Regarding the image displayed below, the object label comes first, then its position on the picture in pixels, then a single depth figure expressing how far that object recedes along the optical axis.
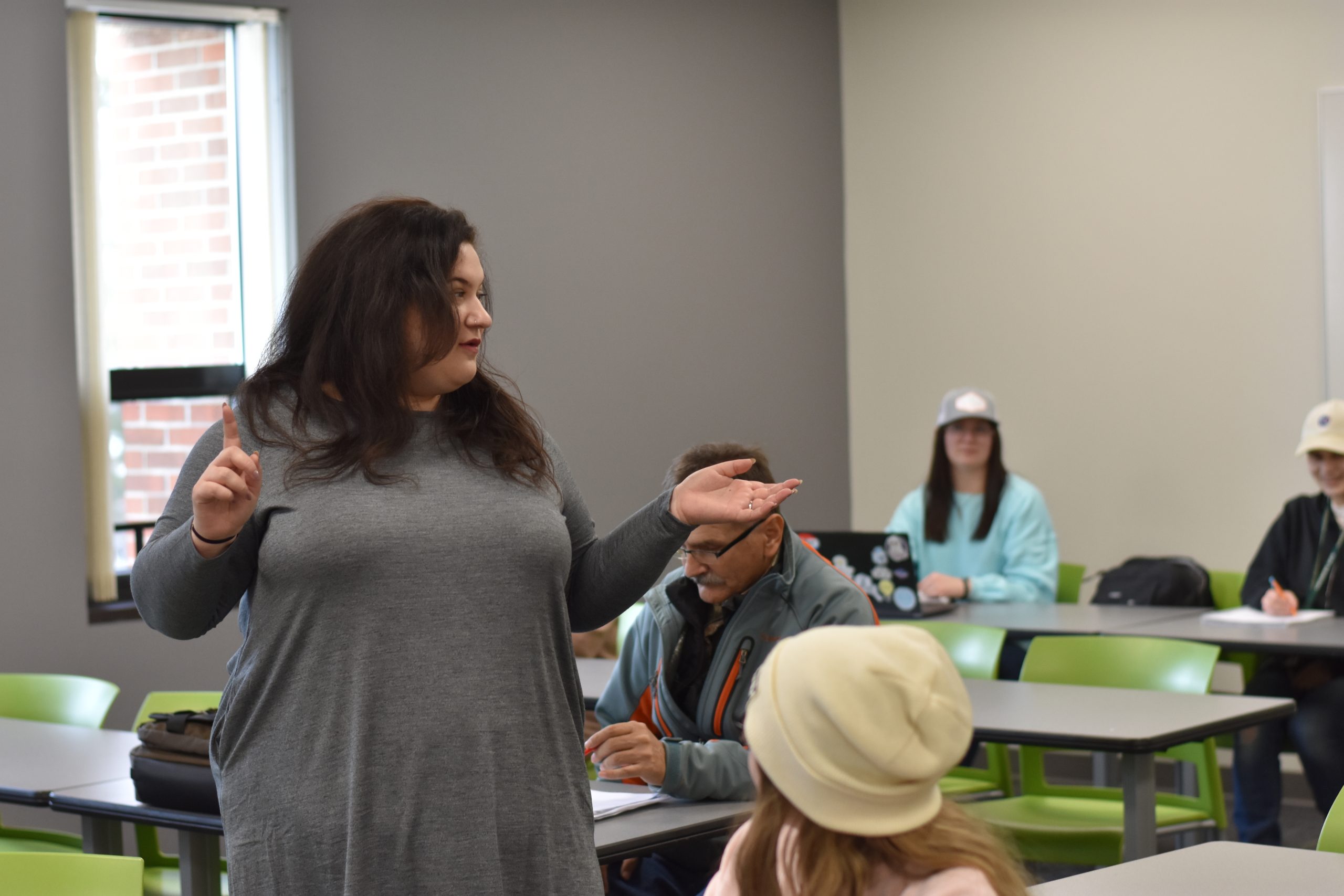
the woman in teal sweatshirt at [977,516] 5.43
